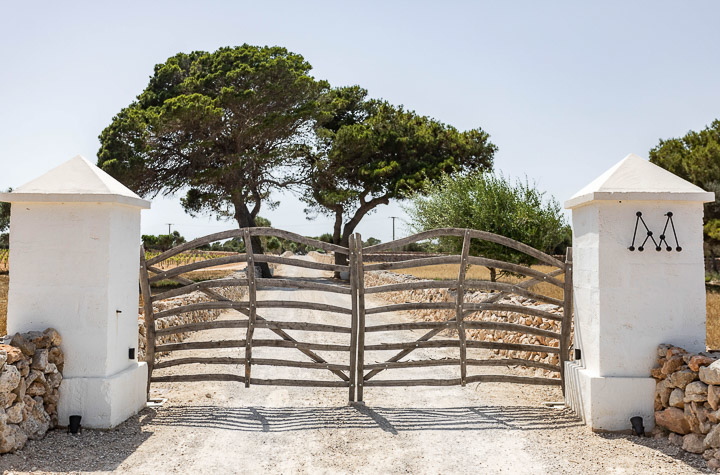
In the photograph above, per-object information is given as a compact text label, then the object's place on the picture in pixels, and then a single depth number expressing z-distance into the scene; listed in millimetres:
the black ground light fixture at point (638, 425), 5422
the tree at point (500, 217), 15188
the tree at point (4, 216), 44644
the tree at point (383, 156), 28719
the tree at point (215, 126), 25297
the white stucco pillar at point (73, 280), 5434
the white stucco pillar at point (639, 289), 5555
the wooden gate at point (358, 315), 6480
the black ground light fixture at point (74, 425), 5289
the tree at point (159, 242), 55503
